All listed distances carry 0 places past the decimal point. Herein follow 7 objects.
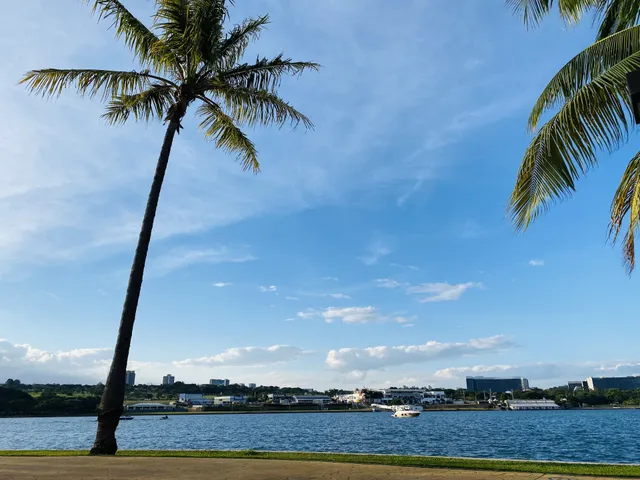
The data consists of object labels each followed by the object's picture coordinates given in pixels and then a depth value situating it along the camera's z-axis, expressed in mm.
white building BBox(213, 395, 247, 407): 185125
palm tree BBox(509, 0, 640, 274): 7191
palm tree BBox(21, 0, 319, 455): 13586
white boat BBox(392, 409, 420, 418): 136512
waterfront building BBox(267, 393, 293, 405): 190125
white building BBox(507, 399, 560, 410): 182438
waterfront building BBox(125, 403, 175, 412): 174012
